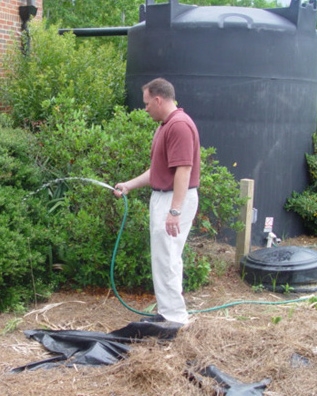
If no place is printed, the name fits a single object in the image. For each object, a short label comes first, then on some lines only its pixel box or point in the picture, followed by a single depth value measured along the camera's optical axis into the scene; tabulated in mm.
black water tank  7973
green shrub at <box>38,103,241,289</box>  5855
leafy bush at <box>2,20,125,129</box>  8039
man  4676
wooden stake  6754
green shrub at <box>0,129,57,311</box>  5379
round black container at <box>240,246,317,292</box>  6312
